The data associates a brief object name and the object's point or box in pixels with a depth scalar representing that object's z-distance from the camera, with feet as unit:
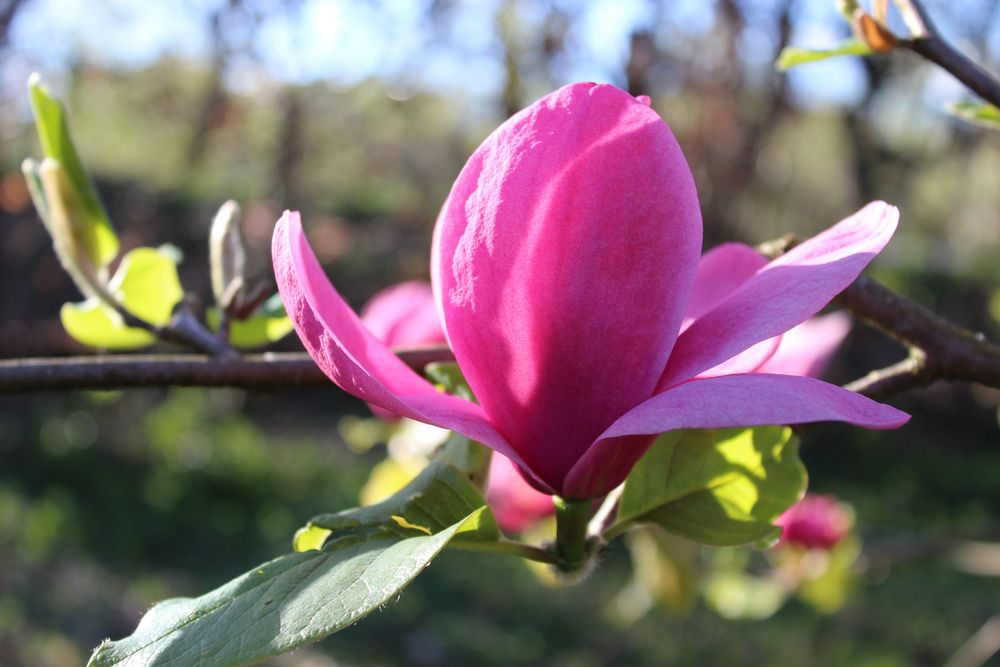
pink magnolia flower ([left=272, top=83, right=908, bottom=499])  1.17
